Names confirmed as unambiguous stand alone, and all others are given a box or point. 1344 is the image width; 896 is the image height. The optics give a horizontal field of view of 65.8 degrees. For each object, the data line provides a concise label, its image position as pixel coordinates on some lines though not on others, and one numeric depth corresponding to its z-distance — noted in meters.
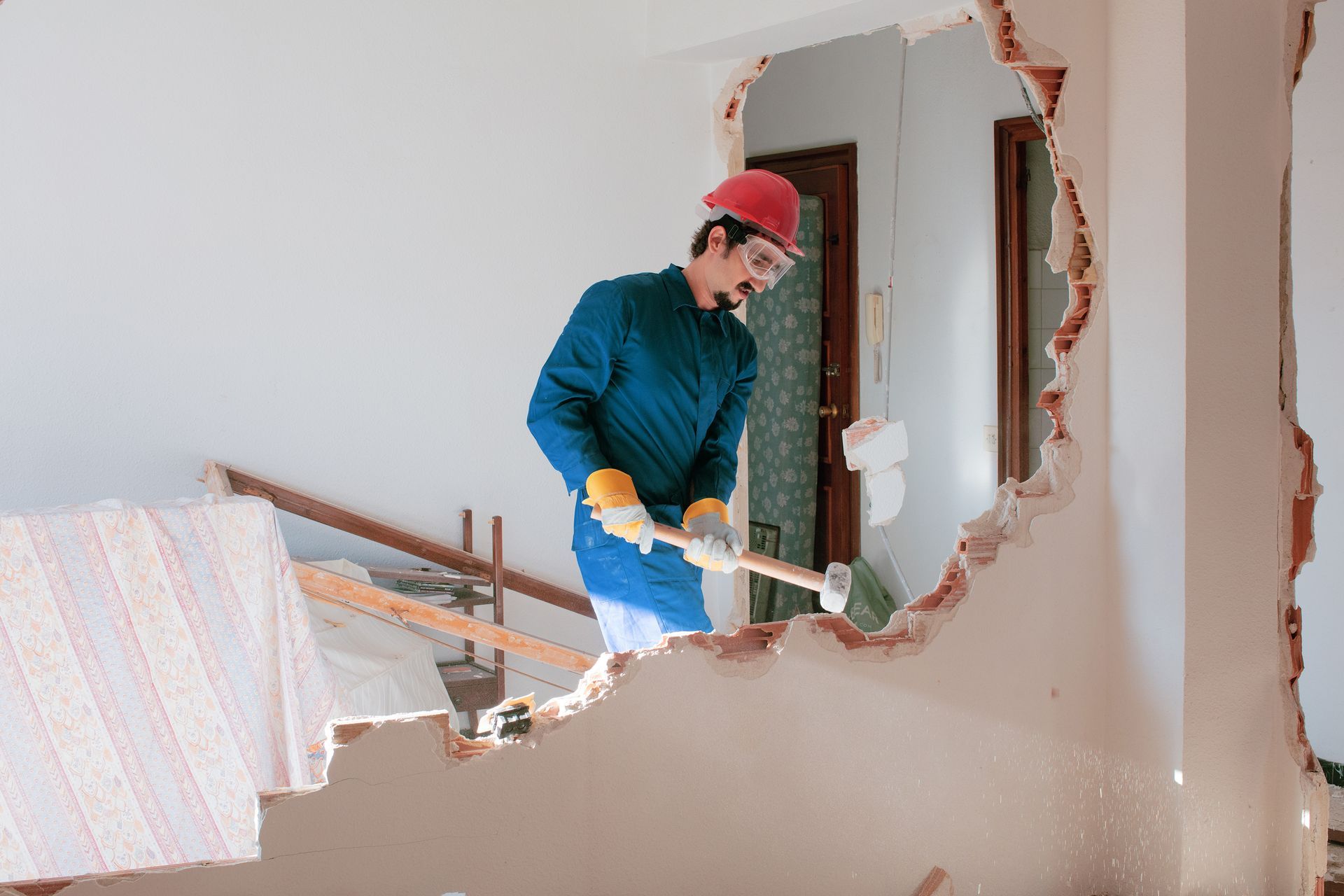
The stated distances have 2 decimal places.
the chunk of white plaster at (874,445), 2.45
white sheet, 2.78
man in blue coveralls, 2.25
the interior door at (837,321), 4.98
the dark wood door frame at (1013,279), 4.29
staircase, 3.25
